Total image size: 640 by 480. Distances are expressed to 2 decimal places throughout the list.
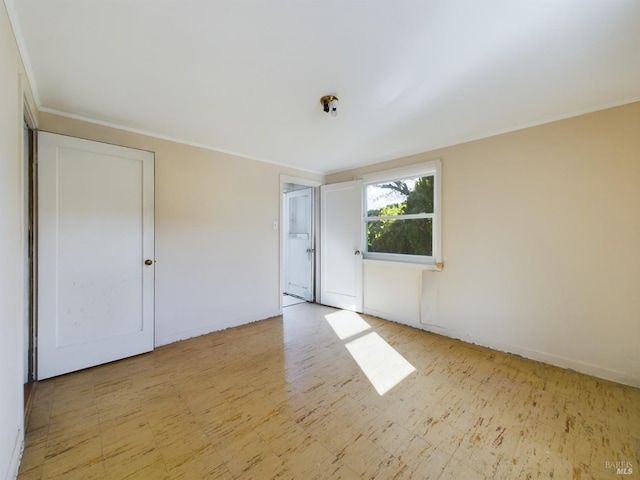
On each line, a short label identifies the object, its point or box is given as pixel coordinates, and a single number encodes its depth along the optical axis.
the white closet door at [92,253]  2.23
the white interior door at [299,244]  4.73
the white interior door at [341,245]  4.01
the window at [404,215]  3.29
